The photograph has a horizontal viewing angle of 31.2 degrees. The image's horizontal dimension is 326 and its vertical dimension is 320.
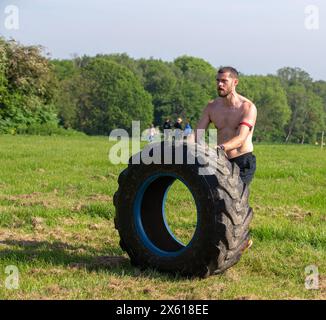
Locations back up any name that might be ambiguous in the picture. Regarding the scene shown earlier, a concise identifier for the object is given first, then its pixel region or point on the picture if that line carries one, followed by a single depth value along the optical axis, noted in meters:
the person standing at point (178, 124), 36.53
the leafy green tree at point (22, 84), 43.34
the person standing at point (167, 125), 35.97
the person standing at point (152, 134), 41.78
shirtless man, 6.80
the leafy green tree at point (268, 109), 103.12
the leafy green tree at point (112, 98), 87.19
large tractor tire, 5.84
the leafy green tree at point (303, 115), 112.19
